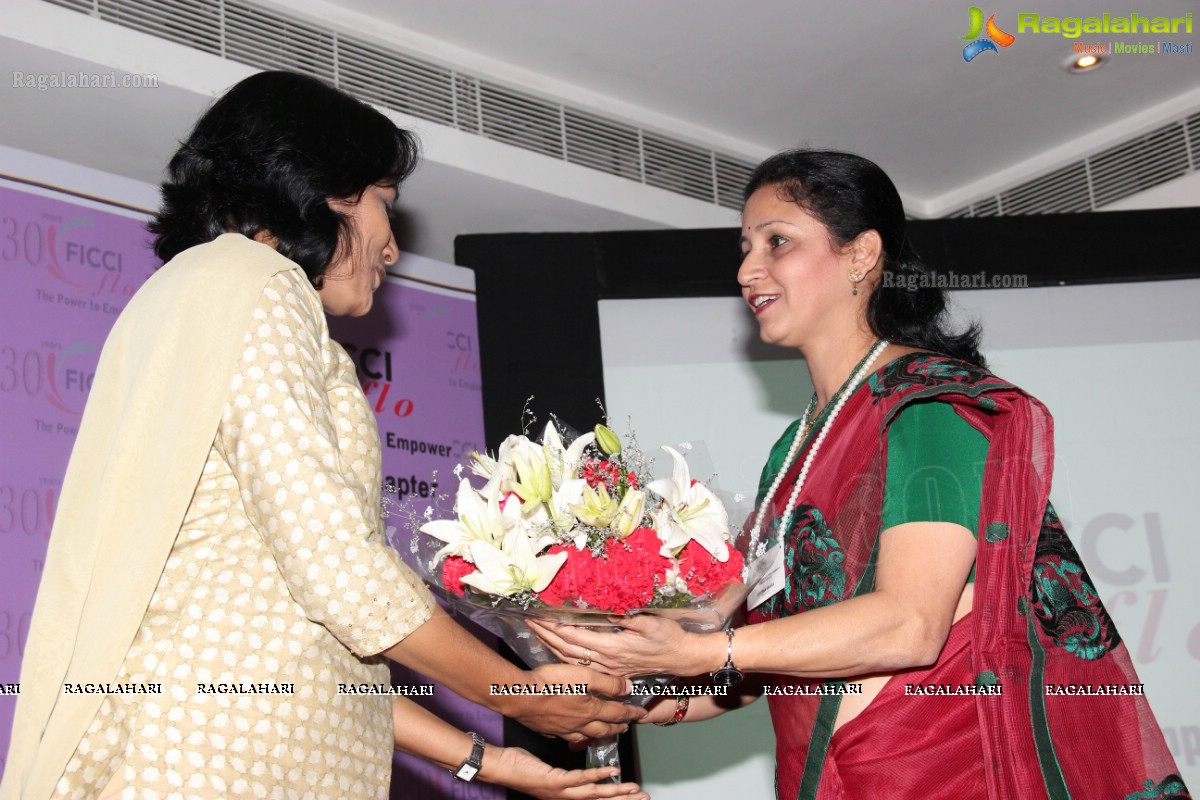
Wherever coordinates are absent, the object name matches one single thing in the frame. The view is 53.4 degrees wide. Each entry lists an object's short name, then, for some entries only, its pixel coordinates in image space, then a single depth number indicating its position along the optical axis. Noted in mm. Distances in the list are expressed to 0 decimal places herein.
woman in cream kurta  1482
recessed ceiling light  4133
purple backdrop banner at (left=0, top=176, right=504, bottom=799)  3010
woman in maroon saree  1895
